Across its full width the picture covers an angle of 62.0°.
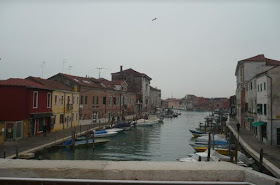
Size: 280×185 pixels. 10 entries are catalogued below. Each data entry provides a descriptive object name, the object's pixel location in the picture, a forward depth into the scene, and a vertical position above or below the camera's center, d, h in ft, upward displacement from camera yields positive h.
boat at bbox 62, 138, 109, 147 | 72.16 -14.37
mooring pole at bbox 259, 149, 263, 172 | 45.37 -11.82
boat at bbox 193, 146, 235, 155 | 69.05 -14.97
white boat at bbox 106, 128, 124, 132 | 107.30 -14.35
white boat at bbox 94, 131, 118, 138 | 96.00 -14.95
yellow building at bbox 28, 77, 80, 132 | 93.20 -2.96
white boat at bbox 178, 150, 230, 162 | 50.80 -12.71
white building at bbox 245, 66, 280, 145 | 66.18 -1.60
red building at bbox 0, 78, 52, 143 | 70.03 -3.21
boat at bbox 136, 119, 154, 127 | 150.46 -15.66
